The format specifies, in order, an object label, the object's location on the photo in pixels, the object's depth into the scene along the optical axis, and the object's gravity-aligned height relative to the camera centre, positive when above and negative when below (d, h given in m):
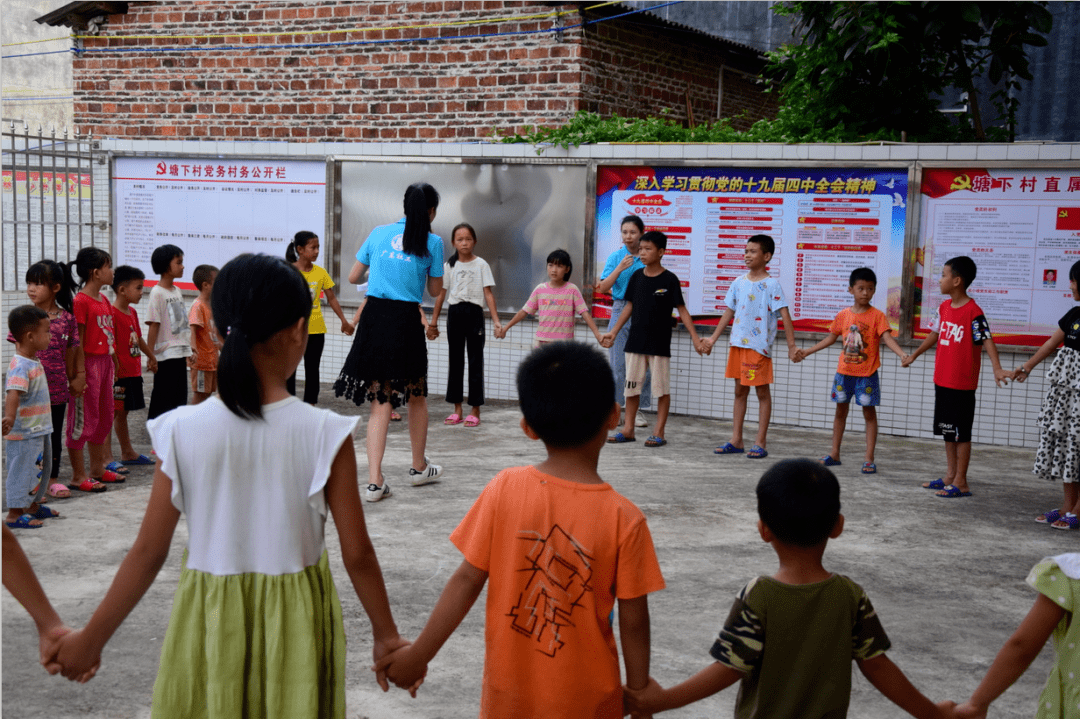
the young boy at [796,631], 2.21 -0.78
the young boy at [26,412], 5.30 -0.89
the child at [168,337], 7.05 -0.64
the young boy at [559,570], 2.20 -0.67
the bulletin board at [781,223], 8.79 +0.33
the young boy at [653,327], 8.18 -0.55
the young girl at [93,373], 6.38 -0.81
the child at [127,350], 6.75 -0.71
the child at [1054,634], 2.17 -0.77
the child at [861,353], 7.28 -0.62
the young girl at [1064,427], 5.89 -0.89
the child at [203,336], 7.26 -0.65
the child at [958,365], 6.64 -0.63
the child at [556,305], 8.66 -0.42
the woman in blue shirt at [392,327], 5.99 -0.44
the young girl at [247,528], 2.13 -0.58
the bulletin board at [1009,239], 8.20 +0.23
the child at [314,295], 8.51 -0.40
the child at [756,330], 7.79 -0.52
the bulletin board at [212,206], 11.02 +0.41
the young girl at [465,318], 8.98 -0.57
